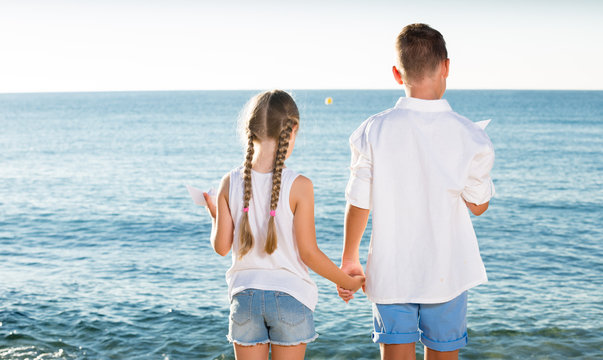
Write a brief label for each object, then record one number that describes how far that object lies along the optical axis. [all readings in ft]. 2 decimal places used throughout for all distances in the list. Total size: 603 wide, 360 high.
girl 8.54
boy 8.21
